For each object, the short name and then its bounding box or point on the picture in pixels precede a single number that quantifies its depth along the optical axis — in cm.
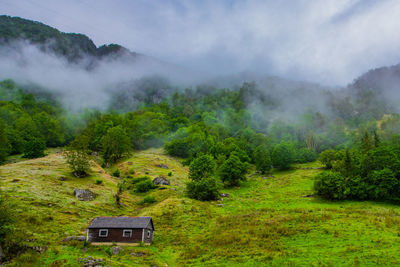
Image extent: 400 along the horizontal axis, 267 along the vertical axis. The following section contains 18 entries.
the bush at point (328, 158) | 10162
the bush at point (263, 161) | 10469
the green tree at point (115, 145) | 10514
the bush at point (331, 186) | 6544
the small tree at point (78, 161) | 7212
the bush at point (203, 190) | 7019
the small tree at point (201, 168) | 7894
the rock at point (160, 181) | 8206
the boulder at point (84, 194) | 5875
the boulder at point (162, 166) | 10394
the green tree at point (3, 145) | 8282
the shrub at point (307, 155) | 12438
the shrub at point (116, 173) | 8631
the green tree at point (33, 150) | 9894
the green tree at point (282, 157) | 10975
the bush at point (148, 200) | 6738
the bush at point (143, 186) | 7638
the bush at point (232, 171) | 8758
